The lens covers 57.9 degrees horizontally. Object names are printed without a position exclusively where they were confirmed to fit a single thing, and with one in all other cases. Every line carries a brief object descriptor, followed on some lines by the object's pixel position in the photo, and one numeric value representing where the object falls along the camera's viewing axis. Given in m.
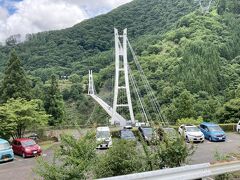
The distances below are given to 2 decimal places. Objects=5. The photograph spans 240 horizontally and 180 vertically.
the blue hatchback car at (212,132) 16.18
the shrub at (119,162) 5.97
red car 14.35
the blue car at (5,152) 13.28
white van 14.36
